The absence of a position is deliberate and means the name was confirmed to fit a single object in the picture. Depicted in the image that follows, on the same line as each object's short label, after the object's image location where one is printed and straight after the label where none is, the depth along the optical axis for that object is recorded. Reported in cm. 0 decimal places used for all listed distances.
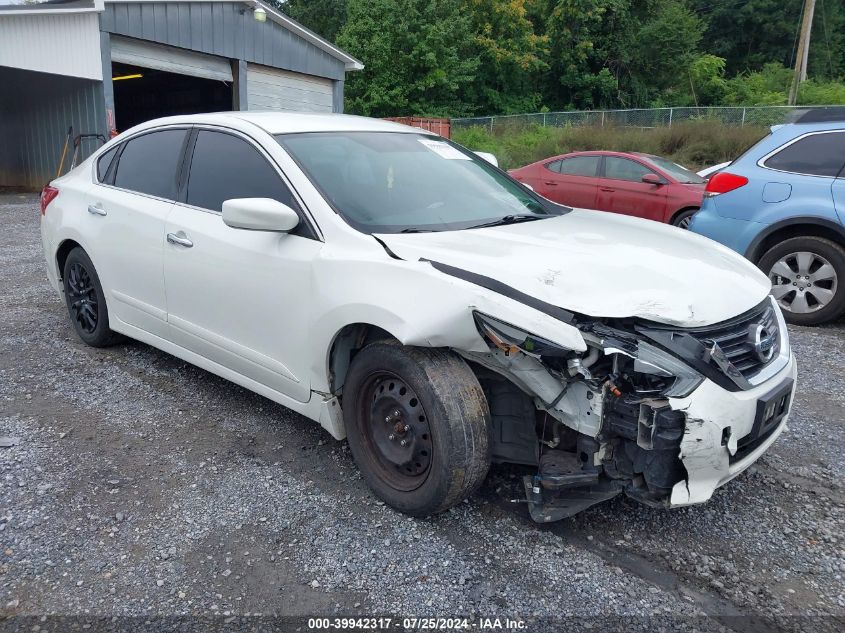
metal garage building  1320
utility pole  2325
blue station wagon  576
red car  1012
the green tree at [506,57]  3366
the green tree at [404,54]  3127
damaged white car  250
